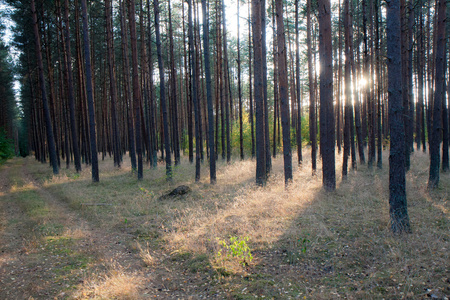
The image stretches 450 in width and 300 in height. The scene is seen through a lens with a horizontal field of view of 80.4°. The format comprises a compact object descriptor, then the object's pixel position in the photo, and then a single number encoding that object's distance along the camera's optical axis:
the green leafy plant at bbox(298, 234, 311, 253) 5.25
